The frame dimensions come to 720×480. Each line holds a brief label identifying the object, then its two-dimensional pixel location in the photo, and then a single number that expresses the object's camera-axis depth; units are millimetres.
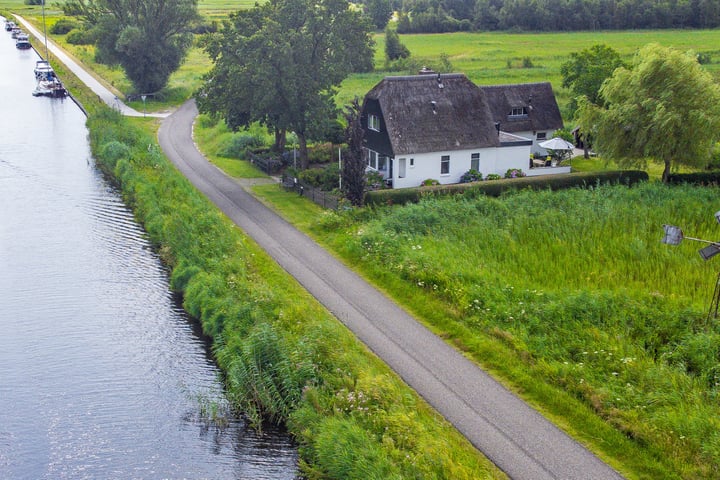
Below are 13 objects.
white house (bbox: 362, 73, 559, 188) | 42156
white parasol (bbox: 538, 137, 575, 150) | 46219
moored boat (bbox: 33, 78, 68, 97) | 76938
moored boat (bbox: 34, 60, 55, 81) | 81312
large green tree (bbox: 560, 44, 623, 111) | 52719
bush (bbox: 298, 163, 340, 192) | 42938
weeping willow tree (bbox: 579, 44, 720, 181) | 40469
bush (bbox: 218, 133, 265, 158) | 51906
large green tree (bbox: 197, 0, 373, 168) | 43375
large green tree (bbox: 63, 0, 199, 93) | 70438
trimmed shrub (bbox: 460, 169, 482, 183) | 42750
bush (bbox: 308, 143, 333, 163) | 49281
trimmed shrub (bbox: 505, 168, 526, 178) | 43781
